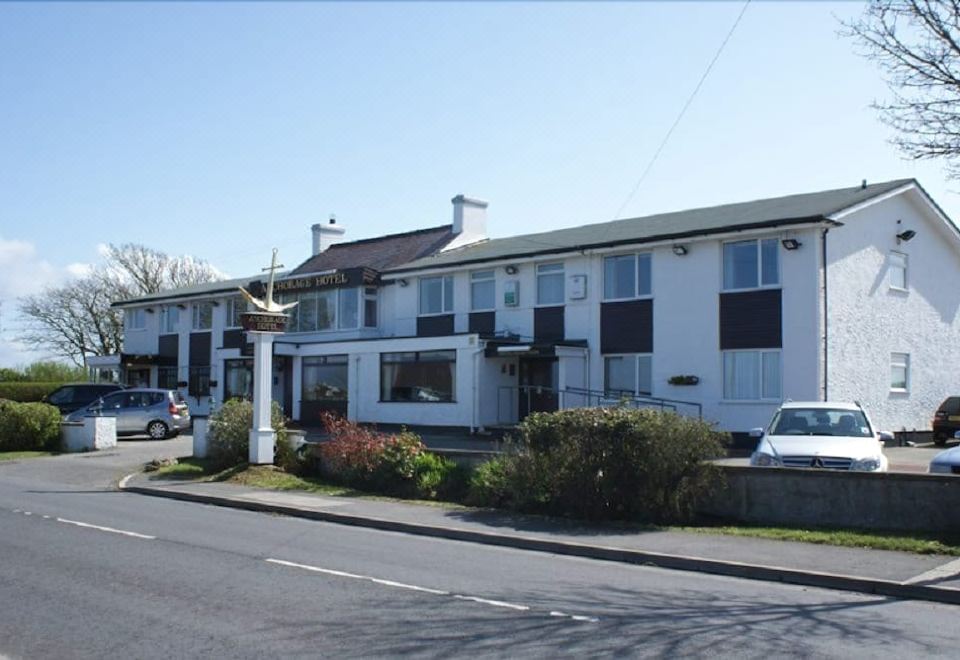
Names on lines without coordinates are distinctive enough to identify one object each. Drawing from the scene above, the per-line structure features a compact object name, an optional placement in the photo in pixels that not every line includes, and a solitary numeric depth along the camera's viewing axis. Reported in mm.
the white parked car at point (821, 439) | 14508
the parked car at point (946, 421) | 25906
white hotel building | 24406
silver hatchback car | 31031
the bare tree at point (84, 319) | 65250
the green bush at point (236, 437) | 21188
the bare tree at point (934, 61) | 11039
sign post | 20422
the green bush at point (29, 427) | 27984
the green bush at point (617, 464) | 14219
